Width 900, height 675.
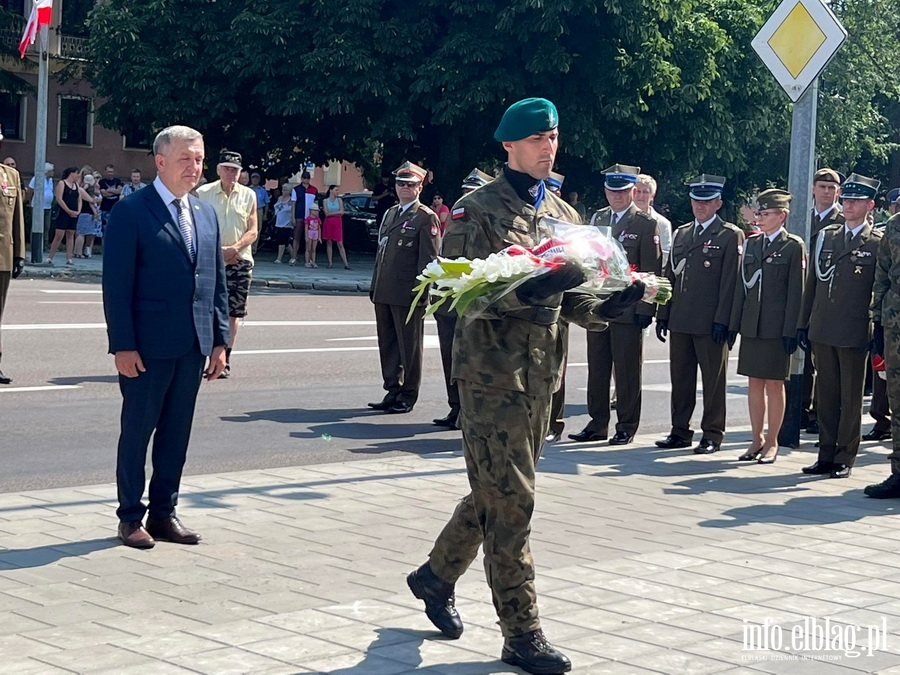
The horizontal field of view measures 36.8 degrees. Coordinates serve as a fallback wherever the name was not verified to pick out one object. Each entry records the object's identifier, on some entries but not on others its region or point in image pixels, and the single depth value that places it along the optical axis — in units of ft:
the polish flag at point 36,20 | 92.02
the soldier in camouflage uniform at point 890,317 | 29.76
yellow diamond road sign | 35.53
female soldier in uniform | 34.06
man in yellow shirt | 42.50
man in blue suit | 22.52
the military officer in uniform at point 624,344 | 36.63
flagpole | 89.71
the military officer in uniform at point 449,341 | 37.96
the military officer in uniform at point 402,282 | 40.27
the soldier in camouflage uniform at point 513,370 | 17.02
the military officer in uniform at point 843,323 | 32.37
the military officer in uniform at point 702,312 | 35.60
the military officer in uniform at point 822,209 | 37.85
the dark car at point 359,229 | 123.24
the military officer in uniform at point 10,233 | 40.91
